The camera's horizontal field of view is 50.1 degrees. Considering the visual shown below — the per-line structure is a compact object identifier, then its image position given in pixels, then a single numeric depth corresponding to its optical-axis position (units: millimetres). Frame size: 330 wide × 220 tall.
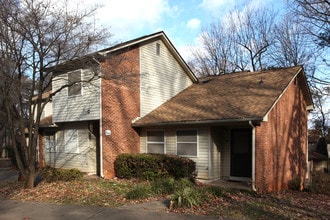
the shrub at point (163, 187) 10489
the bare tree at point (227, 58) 35256
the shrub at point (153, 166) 13773
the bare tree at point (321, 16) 15234
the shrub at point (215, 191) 9703
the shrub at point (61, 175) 13180
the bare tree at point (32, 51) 11430
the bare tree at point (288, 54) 33375
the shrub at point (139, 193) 9906
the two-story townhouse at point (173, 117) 13984
